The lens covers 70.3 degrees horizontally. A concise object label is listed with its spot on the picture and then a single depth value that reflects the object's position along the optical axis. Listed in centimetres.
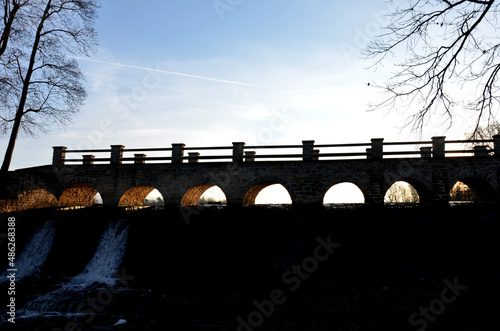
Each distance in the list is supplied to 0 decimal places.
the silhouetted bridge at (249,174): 1680
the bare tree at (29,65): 1477
